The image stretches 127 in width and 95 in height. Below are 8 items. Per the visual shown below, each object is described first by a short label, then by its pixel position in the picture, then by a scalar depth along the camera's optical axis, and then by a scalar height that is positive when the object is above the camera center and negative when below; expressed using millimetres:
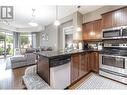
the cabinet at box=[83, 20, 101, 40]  2770 +655
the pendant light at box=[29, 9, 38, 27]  2296 +813
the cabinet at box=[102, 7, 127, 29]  2084 +891
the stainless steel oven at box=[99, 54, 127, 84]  1947 -659
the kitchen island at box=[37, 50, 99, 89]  1403 -547
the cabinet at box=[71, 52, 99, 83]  1924 -614
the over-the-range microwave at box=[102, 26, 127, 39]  2090 +419
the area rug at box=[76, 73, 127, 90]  1814 -1092
